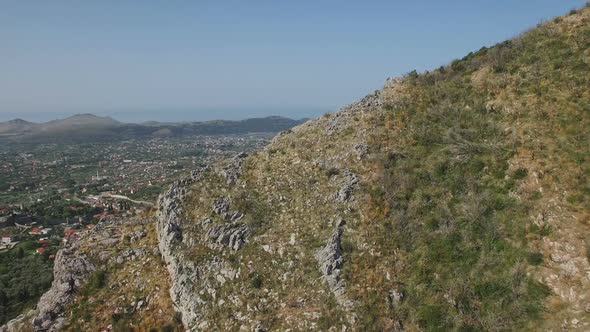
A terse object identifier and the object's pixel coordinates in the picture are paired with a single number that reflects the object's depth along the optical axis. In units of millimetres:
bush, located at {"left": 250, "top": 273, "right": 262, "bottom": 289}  19969
